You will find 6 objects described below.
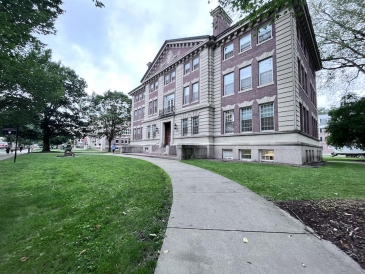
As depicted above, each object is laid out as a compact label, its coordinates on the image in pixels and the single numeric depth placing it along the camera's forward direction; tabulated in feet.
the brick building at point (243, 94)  40.78
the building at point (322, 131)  166.50
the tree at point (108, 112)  116.47
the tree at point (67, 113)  102.78
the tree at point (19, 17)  12.27
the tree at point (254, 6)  14.14
